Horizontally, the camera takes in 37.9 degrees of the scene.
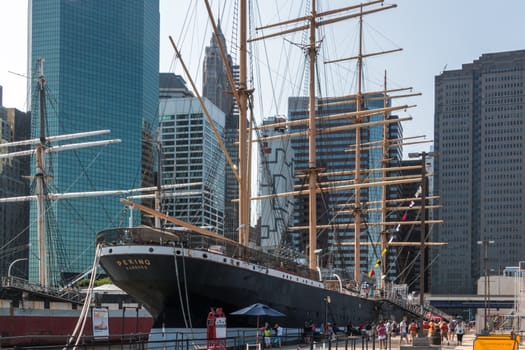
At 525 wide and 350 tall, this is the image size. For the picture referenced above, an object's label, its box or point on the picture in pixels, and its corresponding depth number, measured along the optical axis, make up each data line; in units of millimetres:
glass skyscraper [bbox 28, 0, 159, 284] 129625
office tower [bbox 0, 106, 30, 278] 113188
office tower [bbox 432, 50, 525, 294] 174375
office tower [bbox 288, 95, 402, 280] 120656
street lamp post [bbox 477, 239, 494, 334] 38962
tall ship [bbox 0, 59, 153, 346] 38750
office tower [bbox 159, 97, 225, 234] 114812
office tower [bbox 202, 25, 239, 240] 130125
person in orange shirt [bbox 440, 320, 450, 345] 38125
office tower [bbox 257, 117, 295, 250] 148000
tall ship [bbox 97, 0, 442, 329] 29562
